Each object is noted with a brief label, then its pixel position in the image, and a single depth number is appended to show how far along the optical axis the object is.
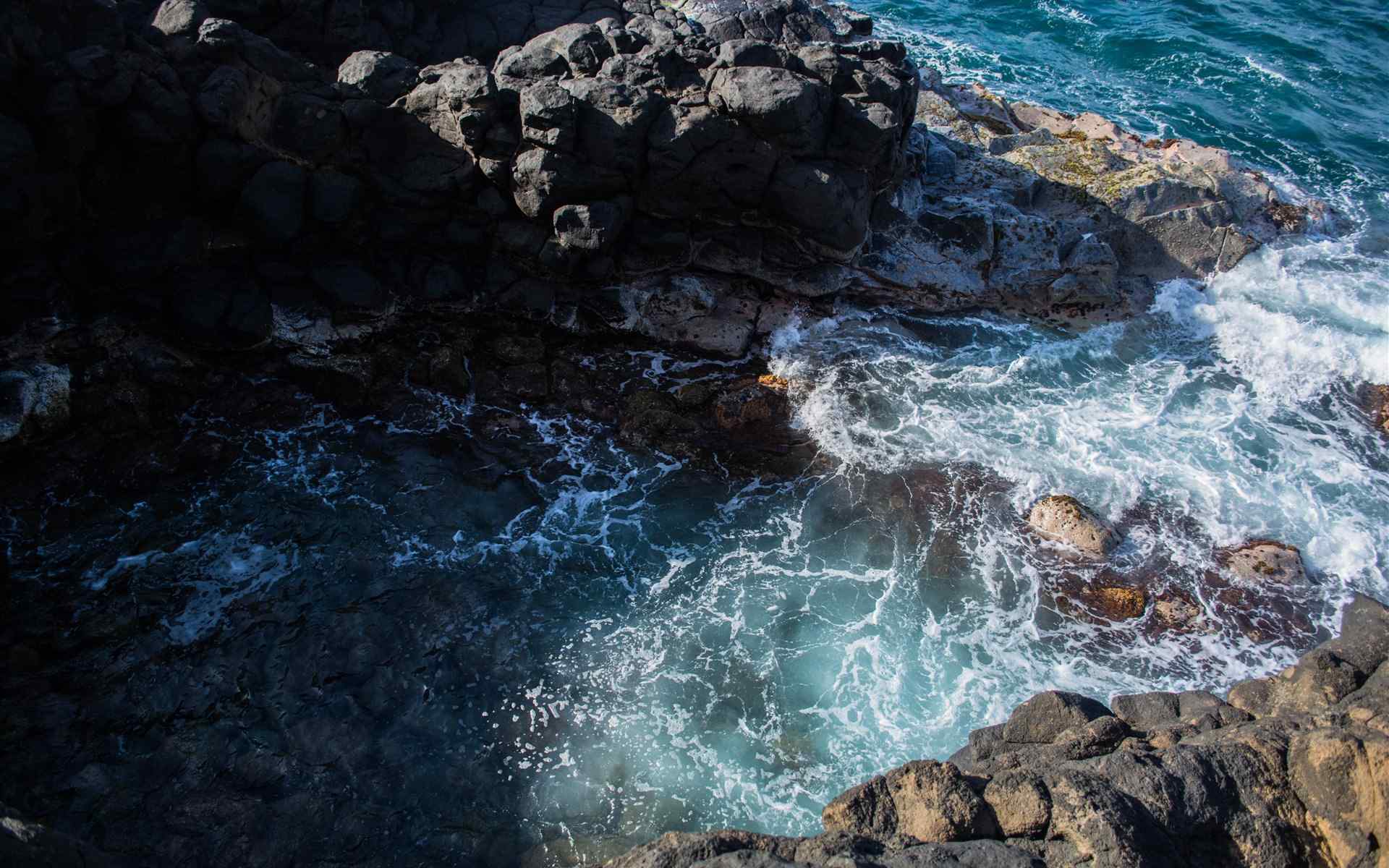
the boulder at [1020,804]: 9.40
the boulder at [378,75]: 18.33
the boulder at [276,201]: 17.22
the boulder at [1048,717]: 11.85
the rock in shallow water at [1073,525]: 16.34
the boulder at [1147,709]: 12.05
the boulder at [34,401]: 15.34
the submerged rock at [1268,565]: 16.02
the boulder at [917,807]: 9.67
